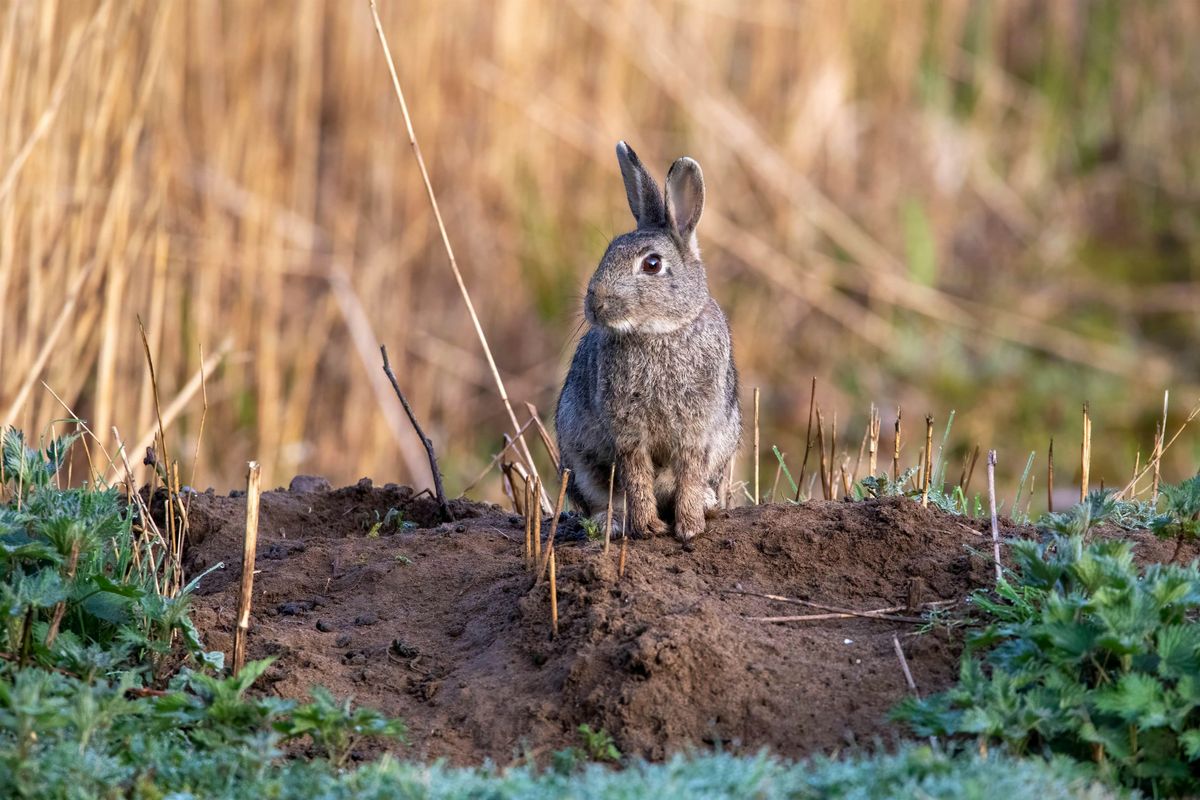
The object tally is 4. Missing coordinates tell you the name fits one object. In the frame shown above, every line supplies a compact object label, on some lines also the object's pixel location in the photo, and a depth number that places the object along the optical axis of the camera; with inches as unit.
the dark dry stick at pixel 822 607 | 320.8
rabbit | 370.3
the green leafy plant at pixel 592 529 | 366.9
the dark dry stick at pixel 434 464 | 391.1
